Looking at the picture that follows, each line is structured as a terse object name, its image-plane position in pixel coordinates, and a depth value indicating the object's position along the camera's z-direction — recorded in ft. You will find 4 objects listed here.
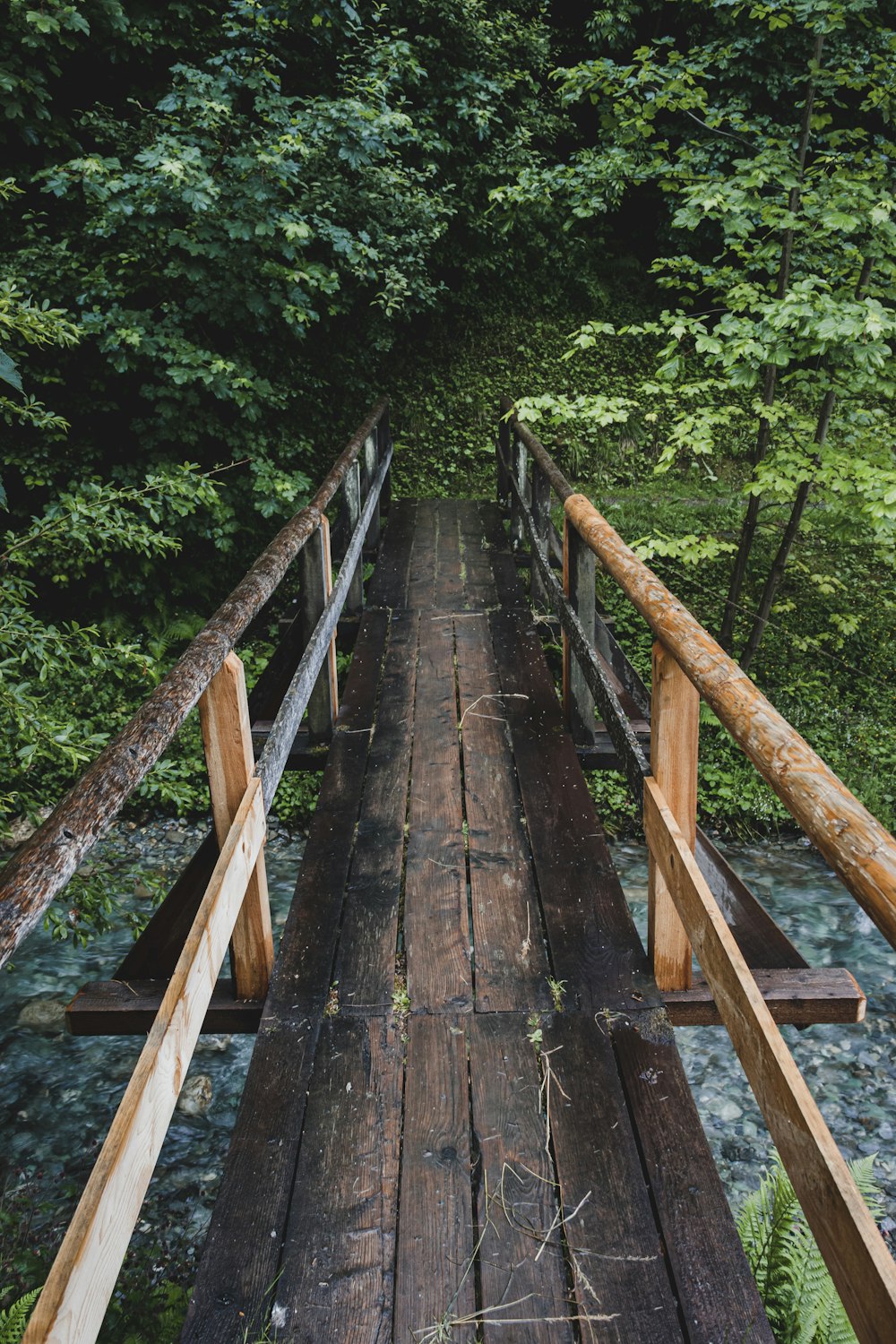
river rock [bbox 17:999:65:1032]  14.21
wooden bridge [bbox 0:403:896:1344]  4.19
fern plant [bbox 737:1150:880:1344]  7.98
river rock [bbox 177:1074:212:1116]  12.82
